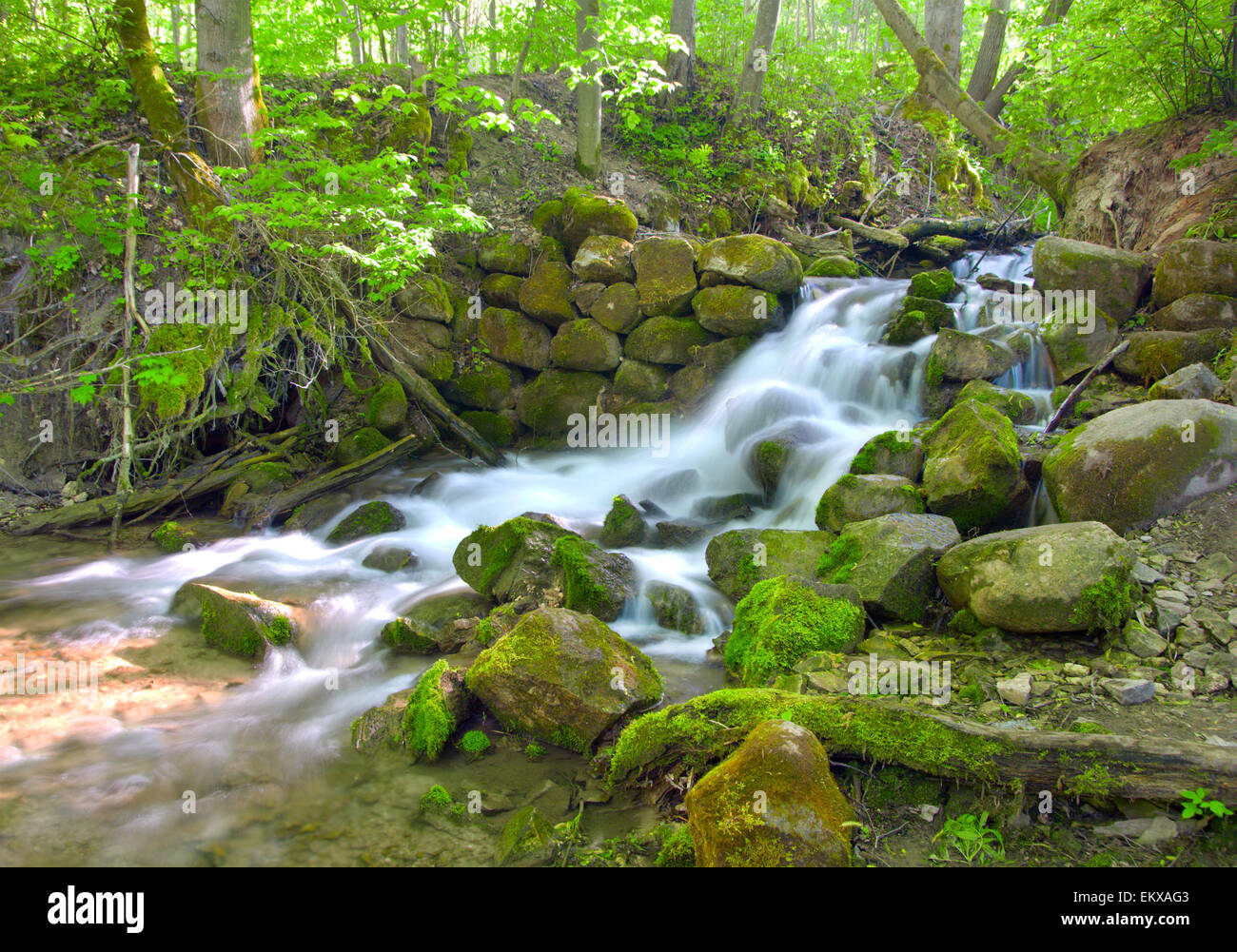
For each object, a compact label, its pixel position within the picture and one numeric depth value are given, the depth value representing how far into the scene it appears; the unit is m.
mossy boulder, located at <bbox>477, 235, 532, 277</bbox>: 10.16
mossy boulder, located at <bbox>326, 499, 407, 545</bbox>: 7.59
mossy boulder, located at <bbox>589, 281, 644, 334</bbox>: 9.67
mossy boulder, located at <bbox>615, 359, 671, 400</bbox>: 9.65
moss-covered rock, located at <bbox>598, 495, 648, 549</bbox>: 7.09
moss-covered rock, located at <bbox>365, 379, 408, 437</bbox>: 9.05
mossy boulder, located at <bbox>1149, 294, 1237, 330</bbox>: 6.48
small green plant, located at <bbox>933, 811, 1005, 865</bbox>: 2.60
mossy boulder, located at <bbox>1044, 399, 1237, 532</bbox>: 4.54
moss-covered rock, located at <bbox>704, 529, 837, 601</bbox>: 5.57
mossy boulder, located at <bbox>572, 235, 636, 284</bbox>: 9.81
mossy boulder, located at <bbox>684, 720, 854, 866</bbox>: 2.52
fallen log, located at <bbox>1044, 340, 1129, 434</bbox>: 6.31
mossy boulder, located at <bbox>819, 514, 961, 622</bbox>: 4.63
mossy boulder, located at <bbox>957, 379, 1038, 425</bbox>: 6.70
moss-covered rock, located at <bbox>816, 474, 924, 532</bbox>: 5.55
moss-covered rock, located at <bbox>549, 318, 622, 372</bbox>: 9.71
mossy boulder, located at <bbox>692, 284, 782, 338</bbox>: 9.27
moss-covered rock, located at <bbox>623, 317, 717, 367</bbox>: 9.52
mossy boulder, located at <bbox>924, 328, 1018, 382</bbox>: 7.53
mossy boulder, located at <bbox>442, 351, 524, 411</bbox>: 9.93
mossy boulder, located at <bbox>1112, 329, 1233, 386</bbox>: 6.17
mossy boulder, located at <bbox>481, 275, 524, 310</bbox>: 10.05
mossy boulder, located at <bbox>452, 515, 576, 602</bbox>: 5.87
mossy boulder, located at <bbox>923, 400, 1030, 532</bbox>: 5.23
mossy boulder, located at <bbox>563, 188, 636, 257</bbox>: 10.10
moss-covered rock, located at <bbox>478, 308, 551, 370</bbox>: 9.99
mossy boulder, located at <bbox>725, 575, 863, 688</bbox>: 4.19
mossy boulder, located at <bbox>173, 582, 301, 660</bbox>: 5.36
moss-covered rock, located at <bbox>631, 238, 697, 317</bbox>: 9.51
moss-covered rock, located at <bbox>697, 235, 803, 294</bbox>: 9.30
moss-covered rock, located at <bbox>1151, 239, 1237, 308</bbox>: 6.64
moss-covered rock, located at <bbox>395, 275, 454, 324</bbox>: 9.81
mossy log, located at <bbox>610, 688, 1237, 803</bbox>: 2.56
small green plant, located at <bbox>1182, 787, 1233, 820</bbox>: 2.41
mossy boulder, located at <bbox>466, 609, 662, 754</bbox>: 3.99
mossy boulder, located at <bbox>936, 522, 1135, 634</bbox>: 3.75
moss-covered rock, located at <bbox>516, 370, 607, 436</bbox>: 9.87
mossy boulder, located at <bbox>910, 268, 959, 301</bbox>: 9.38
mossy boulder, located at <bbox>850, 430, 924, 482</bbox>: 6.10
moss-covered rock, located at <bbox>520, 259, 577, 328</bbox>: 9.88
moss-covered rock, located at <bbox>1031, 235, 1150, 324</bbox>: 7.35
